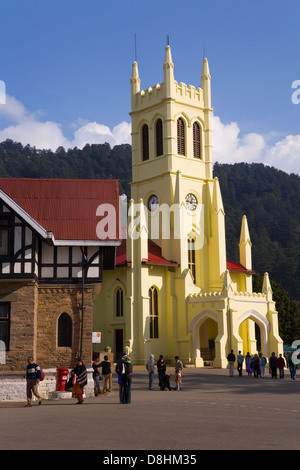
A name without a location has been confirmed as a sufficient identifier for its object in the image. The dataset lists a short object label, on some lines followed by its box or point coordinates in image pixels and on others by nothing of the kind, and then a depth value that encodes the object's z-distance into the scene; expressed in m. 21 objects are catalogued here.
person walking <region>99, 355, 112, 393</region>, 21.59
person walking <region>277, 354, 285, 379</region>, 31.61
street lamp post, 22.16
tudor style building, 20.92
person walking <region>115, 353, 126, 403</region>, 17.92
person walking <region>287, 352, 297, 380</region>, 30.79
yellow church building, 43.81
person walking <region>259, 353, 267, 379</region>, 34.28
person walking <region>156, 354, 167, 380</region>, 25.17
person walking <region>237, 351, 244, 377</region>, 34.38
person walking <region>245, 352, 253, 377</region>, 34.21
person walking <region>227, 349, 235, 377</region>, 33.34
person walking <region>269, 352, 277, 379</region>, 31.94
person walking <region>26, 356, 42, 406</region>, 18.45
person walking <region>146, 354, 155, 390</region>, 25.58
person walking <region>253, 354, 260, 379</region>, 32.19
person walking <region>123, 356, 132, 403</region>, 17.84
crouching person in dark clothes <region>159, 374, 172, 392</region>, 24.83
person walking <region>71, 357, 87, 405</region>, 18.41
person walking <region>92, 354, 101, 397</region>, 21.69
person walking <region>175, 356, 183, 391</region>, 24.88
